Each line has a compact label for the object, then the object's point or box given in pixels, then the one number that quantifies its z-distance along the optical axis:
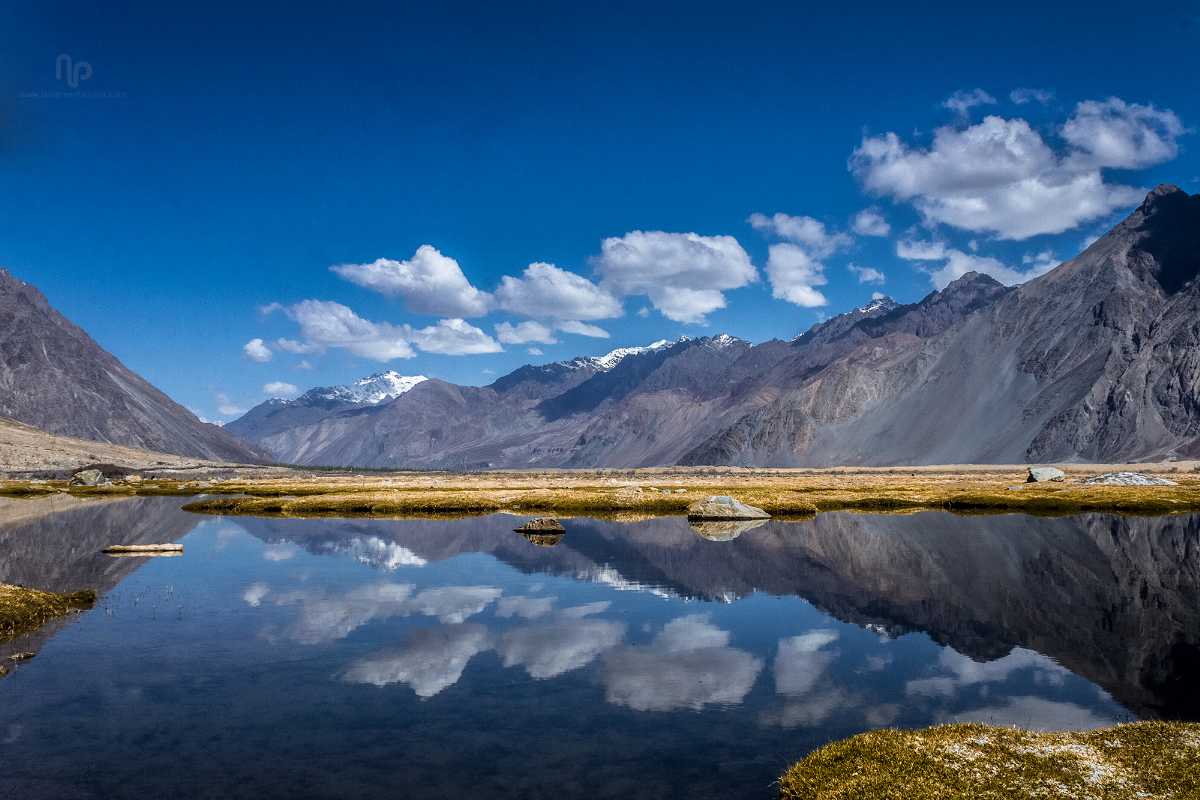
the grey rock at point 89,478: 149.12
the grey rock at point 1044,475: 136.62
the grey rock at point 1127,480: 114.81
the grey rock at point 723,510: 83.62
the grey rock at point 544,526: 71.44
